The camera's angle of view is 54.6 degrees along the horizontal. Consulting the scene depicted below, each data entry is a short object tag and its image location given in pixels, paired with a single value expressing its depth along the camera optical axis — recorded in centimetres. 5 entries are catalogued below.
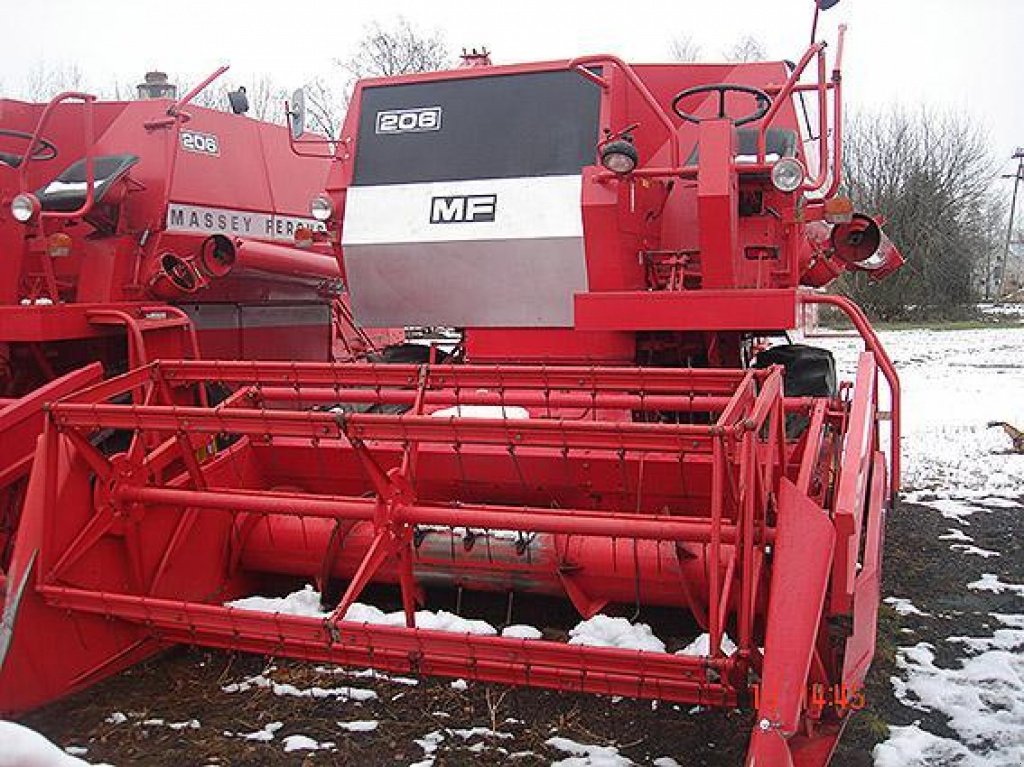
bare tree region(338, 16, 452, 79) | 2773
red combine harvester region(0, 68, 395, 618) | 553
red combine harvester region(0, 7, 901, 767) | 302
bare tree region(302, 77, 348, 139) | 2478
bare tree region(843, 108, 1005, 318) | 3306
